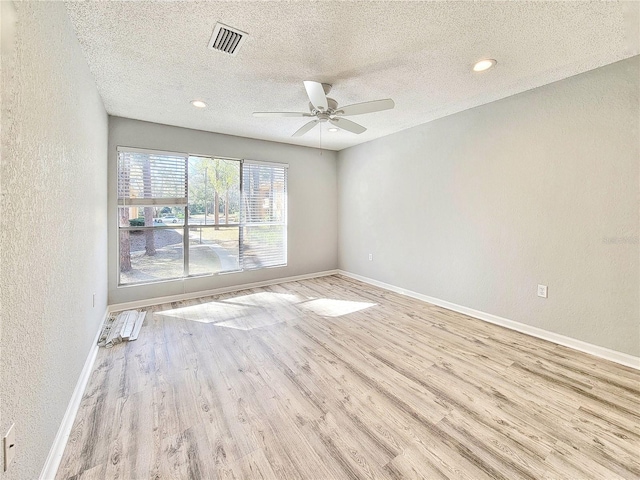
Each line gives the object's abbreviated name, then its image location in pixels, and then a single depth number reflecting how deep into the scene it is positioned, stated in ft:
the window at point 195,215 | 12.42
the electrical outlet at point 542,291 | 9.18
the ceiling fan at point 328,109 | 7.75
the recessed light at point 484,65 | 7.51
